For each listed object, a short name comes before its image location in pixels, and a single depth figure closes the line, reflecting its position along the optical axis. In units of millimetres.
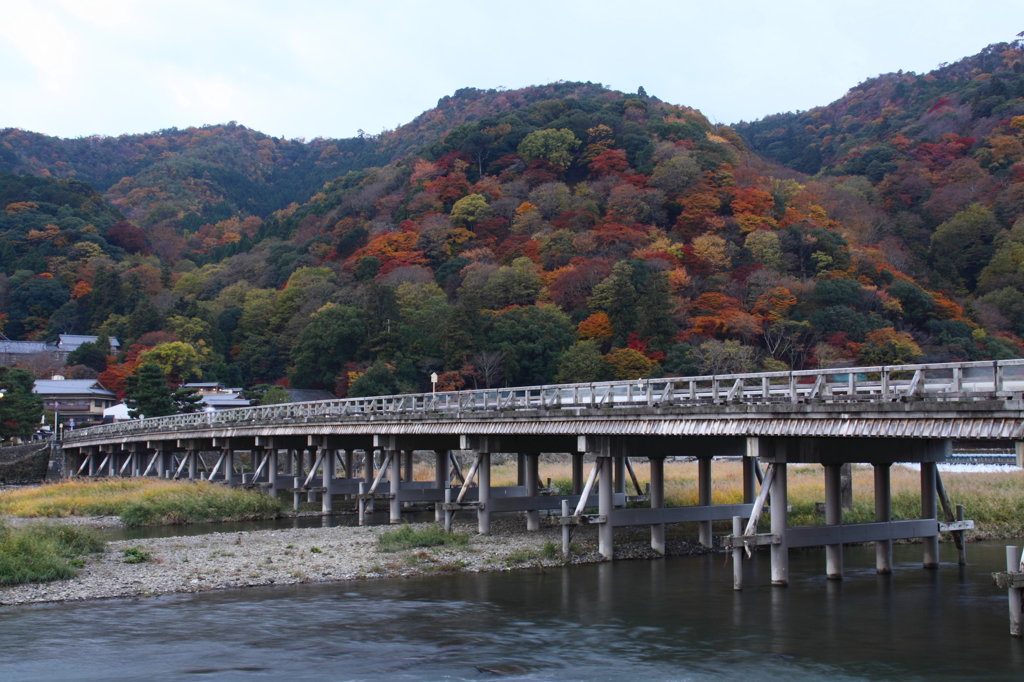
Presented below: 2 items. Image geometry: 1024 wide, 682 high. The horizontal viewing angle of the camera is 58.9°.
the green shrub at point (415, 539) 27297
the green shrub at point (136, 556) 24919
